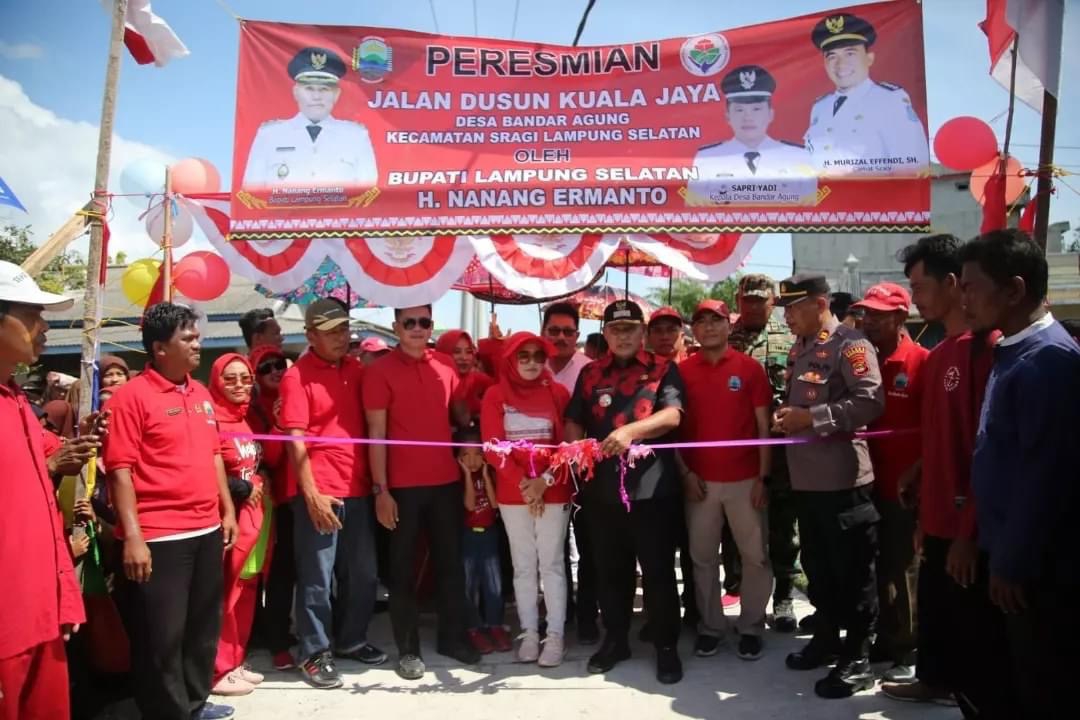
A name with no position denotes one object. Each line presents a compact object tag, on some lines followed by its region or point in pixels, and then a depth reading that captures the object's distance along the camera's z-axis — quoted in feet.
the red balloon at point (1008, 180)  15.52
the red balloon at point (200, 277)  21.45
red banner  14.39
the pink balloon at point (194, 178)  18.95
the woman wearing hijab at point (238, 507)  13.50
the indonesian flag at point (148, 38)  14.62
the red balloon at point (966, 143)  16.16
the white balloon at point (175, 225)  19.34
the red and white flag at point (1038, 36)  13.32
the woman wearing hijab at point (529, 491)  14.43
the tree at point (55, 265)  48.06
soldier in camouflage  16.05
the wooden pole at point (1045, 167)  13.47
